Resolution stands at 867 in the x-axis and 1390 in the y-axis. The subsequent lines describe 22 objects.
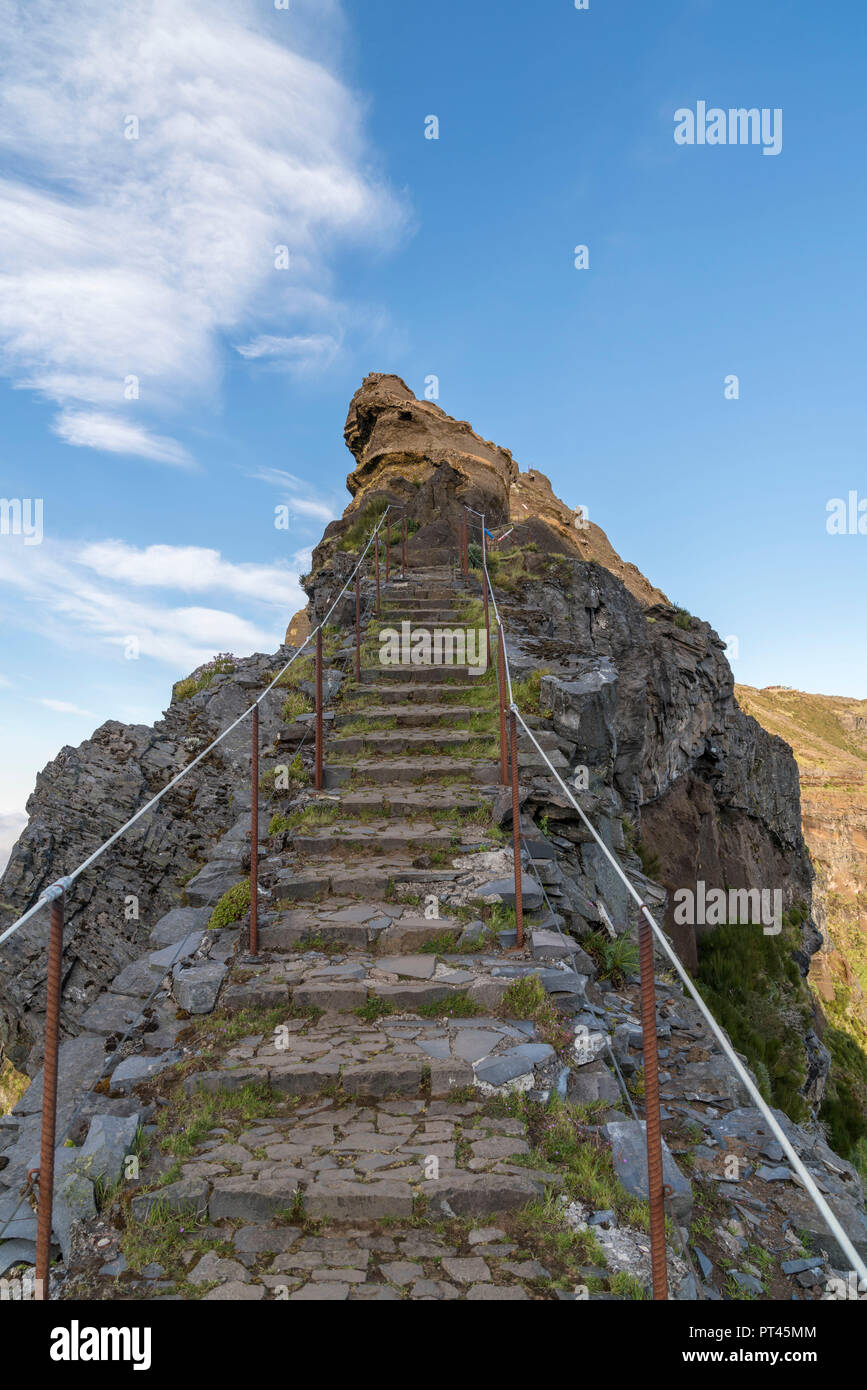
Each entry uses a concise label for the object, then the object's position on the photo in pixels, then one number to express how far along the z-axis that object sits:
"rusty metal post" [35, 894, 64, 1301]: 2.71
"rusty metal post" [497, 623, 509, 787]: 8.02
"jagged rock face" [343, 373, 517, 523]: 21.69
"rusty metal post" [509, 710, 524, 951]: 5.62
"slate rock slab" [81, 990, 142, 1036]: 5.66
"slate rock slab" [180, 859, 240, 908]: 6.95
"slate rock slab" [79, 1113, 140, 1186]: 3.79
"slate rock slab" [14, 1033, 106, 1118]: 5.02
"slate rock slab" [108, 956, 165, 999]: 5.94
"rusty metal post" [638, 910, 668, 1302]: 2.80
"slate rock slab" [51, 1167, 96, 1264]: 3.52
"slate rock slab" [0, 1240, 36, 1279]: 3.44
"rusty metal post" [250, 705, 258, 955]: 5.45
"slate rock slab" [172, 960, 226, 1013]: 5.18
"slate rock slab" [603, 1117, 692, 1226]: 3.74
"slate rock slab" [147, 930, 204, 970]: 5.85
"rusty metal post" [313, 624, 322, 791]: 8.16
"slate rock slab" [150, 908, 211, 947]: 6.44
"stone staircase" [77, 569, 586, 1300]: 3.34
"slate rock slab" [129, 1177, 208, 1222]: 3.57
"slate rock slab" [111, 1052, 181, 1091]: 4.54
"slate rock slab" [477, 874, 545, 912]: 6.18
